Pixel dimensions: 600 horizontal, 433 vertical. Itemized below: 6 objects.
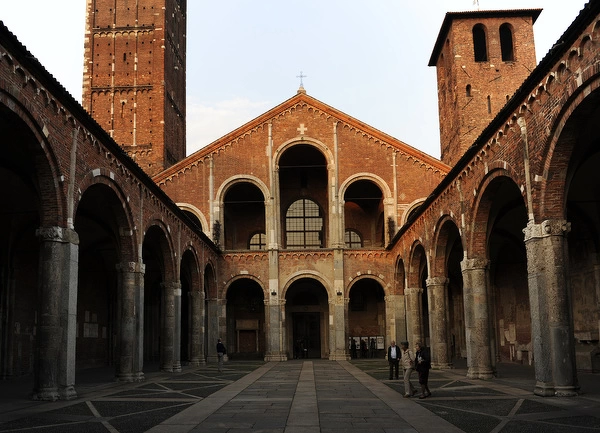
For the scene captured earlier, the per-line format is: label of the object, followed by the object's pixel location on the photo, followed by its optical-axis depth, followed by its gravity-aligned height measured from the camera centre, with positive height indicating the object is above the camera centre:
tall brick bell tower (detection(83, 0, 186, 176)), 45.38 +17.39
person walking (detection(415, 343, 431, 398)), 14.47 -1.16
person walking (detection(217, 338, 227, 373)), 25.08 -1.22
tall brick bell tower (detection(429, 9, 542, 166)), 38.81 +14.92
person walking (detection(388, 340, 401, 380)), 19.95 -1.25
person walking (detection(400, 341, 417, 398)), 14.60 -1.20
